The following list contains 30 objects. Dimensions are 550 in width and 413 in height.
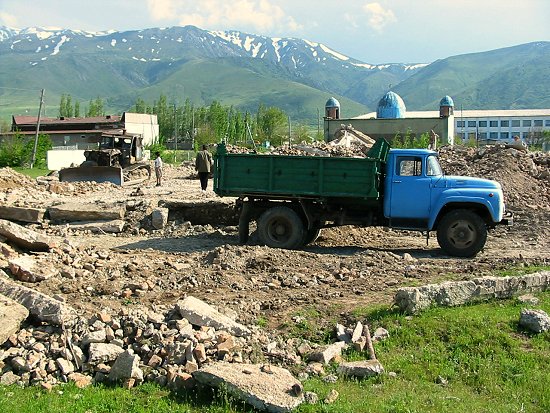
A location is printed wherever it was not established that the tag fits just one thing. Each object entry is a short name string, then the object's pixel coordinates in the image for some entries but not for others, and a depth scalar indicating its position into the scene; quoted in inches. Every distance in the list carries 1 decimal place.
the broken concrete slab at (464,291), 346.3
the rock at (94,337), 299.7
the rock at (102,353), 288.0
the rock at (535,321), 325.7
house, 2856.8
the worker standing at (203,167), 900.0
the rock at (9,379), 275.9
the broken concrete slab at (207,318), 317.4
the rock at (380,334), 321.1
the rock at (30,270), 410.9
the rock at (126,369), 276.1
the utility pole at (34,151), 1737.9
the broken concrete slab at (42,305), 317.1
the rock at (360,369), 281.4
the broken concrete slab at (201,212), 697.0
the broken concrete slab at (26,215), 662.5
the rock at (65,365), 281.7
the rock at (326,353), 294.8
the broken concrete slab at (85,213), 668.7
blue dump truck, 538.3
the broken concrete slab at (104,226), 647.1
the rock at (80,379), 273.7
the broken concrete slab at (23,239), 486.0
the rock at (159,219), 657.6
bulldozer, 1126.4
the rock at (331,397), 256.6
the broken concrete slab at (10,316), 301.3
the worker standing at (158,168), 1041.5
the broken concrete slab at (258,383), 247.9
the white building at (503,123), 5059.1
